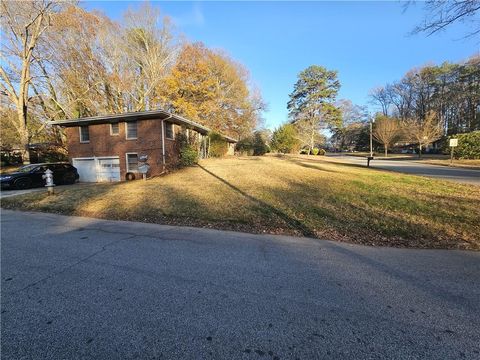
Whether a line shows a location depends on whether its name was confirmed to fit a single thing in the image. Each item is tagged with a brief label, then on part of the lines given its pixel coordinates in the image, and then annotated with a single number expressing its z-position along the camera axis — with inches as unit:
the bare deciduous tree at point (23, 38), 748.6
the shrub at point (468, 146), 1011.9
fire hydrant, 389.4
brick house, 623.8
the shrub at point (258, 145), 1521.9
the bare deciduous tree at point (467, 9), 215.8
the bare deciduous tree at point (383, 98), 2337.6
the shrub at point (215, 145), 944.3
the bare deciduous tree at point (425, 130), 1440.7
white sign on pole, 881.3
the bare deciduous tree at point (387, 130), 1637.6
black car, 530.0
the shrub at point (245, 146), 1462.8
